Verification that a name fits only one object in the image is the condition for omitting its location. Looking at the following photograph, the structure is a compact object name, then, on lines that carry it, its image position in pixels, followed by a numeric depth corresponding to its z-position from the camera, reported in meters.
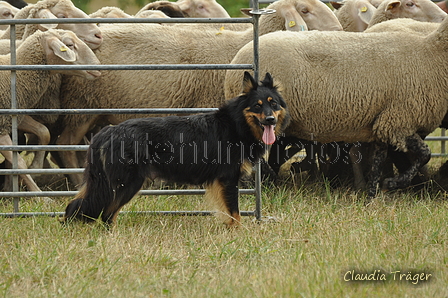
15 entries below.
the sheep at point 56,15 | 14.55
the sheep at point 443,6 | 17.36
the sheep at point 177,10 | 18.53
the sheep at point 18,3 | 22.06
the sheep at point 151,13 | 17.03
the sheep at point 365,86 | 12.59
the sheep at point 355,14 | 16.37
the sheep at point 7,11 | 17.95
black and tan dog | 9.56
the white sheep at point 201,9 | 18.56
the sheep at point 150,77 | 14.02
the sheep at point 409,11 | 15.60
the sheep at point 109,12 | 17.09
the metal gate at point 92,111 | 10.55
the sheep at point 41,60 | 13.04
